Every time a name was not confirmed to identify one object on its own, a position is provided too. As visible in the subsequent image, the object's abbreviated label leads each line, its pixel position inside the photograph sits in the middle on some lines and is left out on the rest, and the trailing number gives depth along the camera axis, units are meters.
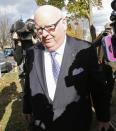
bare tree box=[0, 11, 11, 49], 27.42
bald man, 1.23
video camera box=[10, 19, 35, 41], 2.18
